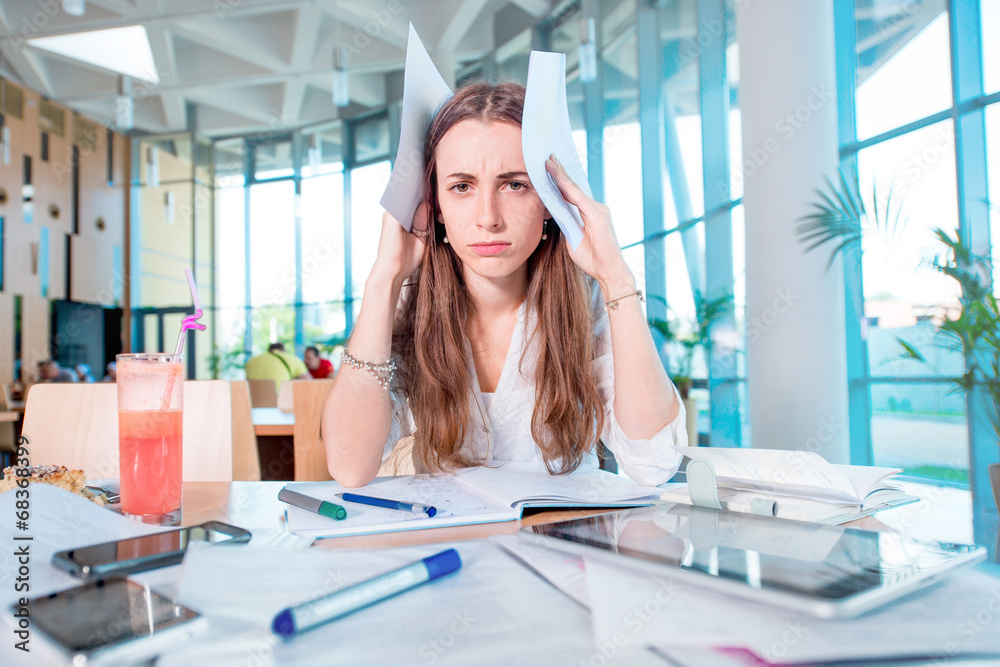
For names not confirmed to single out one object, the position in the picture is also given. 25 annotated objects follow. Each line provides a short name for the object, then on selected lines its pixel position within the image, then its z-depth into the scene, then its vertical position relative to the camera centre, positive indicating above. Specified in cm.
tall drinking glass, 79 -10
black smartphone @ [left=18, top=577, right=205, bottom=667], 38 -17
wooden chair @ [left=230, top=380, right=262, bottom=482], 223 -28
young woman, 116 +4
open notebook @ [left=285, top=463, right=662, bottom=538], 76 -20
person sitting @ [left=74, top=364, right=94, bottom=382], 770 -11
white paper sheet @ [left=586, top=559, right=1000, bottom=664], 40 -18
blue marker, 42 -17
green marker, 78 -19
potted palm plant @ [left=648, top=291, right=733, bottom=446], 520 +14
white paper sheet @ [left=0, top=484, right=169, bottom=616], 54 -17
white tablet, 44 -17
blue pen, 79 -19
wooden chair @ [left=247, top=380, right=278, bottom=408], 483 -25
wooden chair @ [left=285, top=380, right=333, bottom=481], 228 -23
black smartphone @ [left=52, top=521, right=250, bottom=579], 54 -17
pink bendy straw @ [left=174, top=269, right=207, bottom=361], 79 +5
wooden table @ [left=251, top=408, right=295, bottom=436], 253 -26
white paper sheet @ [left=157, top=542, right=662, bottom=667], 40 -18
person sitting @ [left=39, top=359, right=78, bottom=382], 684 -11
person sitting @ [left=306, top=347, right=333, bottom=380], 730 -7
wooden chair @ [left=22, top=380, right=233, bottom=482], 131 -13
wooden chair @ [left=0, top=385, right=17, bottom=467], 491 -58
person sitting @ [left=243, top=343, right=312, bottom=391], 634 -8
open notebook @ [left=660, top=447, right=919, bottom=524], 77 -17
